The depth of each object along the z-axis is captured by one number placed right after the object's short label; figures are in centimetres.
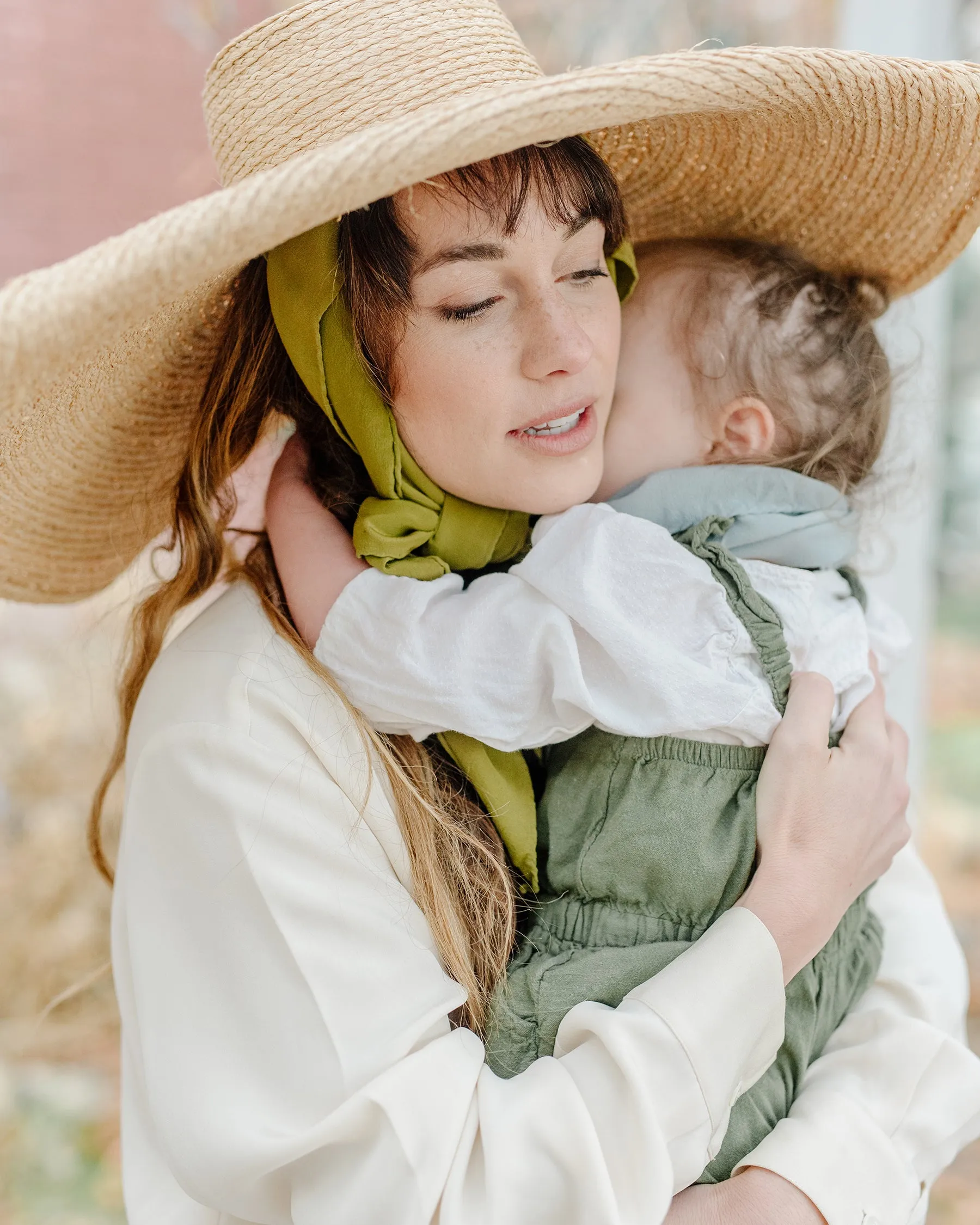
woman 96
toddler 110
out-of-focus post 178
